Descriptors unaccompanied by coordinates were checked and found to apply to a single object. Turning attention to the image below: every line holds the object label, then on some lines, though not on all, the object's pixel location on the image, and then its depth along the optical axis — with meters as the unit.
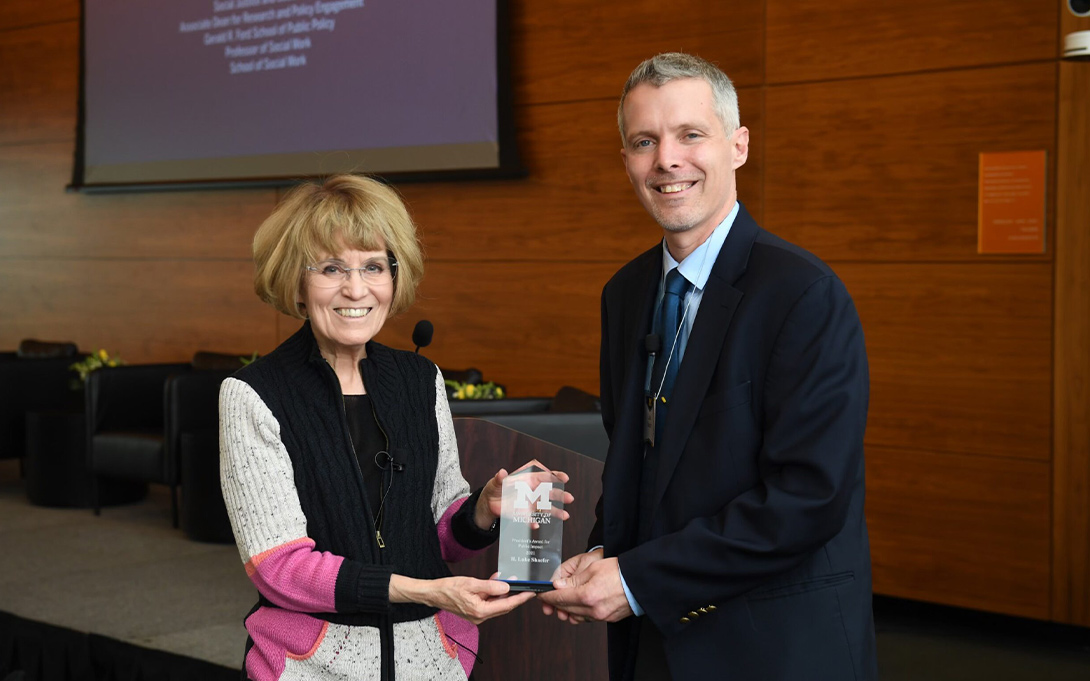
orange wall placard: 4.32
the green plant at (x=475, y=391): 5.00
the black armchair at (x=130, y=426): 6.37
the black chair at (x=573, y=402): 3.44
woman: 1.73
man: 1.50
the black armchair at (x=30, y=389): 7.33
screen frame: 5.71
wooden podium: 2.57
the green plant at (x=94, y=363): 7.18
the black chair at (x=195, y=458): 6.00
